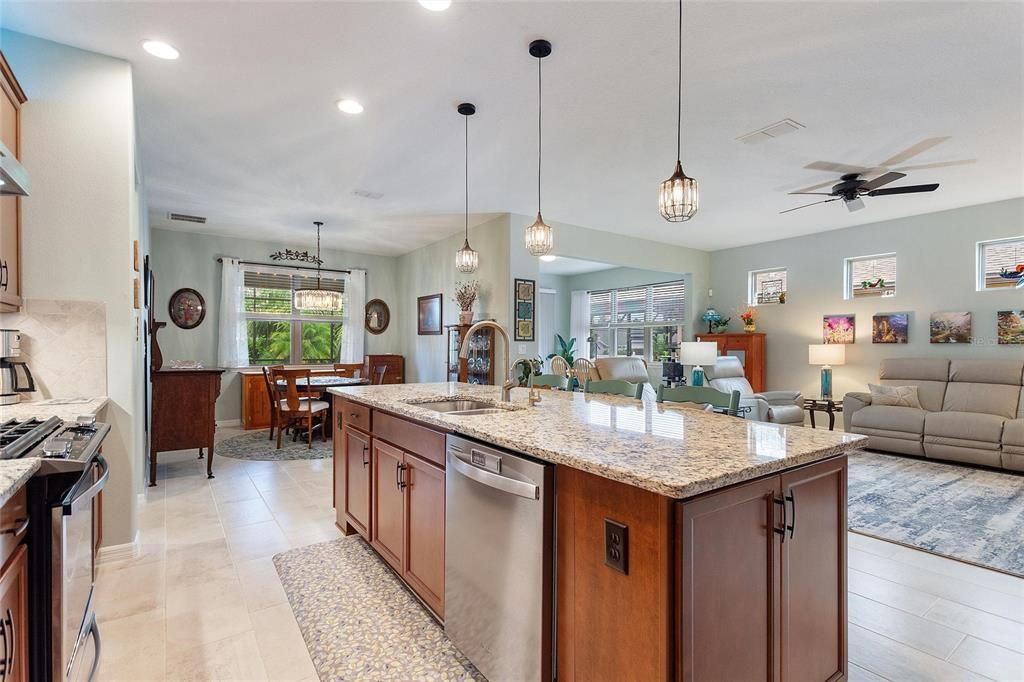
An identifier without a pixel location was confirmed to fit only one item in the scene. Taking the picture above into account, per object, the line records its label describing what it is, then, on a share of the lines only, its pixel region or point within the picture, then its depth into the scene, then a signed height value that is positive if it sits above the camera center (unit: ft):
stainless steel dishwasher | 4.65 -2.34
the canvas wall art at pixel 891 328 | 19.25 +0.36
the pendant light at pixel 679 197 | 8.02 +2.33
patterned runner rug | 5.91 -3.94
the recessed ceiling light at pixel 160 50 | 8.23 +4.97
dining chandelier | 20.86 +1.69
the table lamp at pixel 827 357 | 19.83 -0.80
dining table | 17.94 -1.66
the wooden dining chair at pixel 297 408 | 17.06 -2.47
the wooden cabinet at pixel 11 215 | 7.23 +1.96
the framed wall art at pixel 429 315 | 23.32 +1.19
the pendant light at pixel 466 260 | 13.17 +2.15
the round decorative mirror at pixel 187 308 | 21.68 +1.42
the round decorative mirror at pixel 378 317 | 26.73 +1.24
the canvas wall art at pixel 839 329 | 20.70 +0.34
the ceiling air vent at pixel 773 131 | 11.13 +4.83
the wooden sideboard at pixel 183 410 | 13.07 -1.90
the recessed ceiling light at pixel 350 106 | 10.23 +4.92
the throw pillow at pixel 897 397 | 17.70 -2.19
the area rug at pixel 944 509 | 9.32 -4.04
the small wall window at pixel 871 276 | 19.94 +2.54
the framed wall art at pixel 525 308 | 18.98 +1.19
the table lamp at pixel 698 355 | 19.33 -0.68
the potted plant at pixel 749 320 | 23.75 +0.86
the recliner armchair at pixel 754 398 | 18.21 -2.34
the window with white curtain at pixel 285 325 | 23.79 +0.76
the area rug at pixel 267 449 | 16.43 -3.89
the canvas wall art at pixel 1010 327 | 16.70 +0.33
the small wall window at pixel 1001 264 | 16.96 +2.58
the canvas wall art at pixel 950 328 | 17.79 +0.32
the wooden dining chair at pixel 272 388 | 17.74 -1.75
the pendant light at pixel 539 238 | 10.68 +2.19
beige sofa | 15.12 -2.62
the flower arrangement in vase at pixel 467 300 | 19.95 +1.61
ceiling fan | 12.46 +3.99
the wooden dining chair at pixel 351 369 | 23.89 -1.47
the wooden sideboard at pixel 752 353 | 23.11 -0.74
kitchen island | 3.68 -1.76
